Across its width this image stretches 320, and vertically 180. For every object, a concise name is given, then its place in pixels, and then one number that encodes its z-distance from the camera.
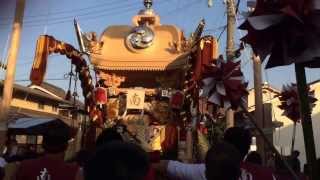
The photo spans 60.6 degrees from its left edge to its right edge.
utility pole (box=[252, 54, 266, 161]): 8.38
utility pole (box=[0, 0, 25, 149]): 7.87
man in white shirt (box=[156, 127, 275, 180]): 1.75
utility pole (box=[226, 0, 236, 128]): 7.75
